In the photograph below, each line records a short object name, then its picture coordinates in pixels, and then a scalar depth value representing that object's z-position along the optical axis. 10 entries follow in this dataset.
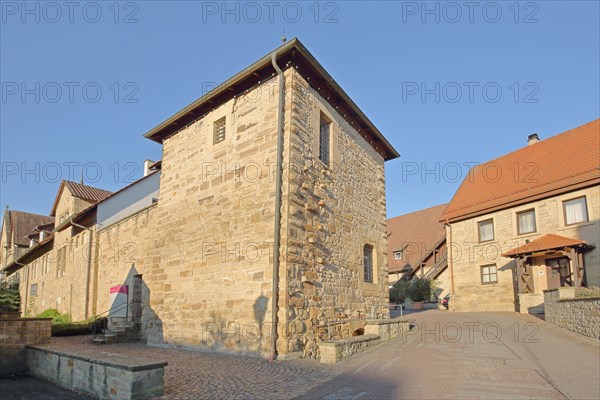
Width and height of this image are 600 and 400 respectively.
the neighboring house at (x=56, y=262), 22.45
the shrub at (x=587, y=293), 10.89
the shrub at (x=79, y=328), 15.27
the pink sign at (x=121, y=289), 15.75
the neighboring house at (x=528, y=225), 17.12
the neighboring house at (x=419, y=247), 28.43
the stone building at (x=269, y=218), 8.98
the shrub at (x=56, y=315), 21.48
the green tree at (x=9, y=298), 27.56
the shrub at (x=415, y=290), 26.31
